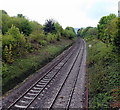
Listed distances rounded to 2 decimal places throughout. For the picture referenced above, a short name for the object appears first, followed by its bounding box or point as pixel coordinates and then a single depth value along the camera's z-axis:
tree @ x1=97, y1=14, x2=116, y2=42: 56.35
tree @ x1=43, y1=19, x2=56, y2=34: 56.89
